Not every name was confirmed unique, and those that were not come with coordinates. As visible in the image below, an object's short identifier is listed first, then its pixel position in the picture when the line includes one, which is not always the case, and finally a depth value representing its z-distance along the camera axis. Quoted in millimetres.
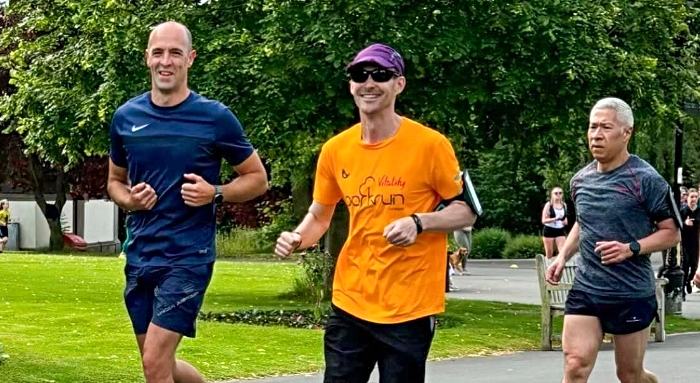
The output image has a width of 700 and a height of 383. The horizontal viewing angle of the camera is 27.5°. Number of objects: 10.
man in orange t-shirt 6223
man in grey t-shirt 8062
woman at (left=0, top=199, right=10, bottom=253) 41066
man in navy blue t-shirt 6961
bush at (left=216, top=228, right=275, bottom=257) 46438
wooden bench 15125
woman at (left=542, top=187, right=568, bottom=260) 26328
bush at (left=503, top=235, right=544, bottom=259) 44938
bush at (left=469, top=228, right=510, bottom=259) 45031
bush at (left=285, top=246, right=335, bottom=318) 17719
